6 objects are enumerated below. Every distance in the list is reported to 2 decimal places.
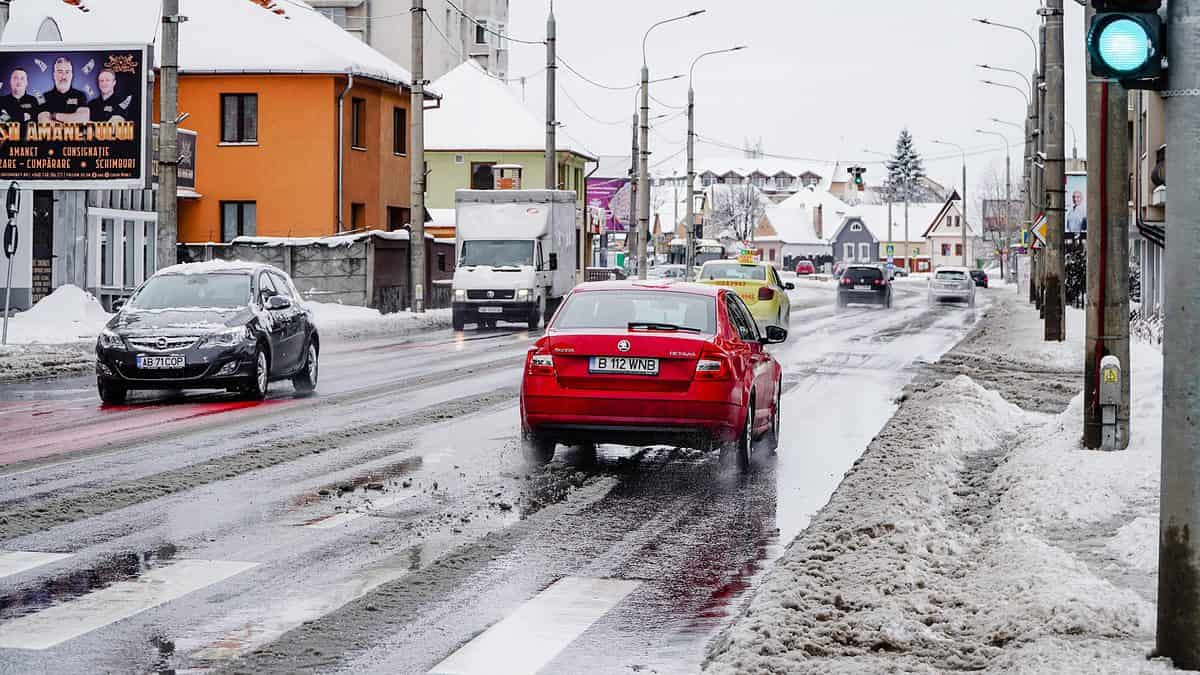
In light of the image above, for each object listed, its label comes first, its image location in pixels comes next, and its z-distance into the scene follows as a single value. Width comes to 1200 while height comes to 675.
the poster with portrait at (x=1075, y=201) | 51.36
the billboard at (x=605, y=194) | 110.06
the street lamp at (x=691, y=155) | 67.31
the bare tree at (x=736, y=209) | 170.66
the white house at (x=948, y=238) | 177.75
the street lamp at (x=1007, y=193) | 83.05
